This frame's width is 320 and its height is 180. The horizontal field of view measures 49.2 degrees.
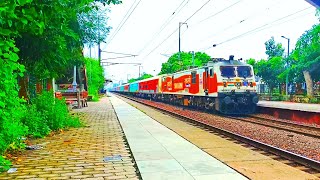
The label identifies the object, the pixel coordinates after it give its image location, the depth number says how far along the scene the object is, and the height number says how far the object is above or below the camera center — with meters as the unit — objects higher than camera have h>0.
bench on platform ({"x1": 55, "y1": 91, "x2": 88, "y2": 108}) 25.00 -0.46
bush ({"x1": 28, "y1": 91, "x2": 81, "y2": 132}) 10.59 -0.73
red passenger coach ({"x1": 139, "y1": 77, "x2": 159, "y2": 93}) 42.80 +0.62
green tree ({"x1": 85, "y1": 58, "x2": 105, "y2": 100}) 50.69 +2.42
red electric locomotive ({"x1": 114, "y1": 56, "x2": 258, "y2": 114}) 19.61 +0.12
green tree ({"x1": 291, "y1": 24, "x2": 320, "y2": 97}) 34.91 +3.40
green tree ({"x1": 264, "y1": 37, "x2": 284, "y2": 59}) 56.84 +6.41
